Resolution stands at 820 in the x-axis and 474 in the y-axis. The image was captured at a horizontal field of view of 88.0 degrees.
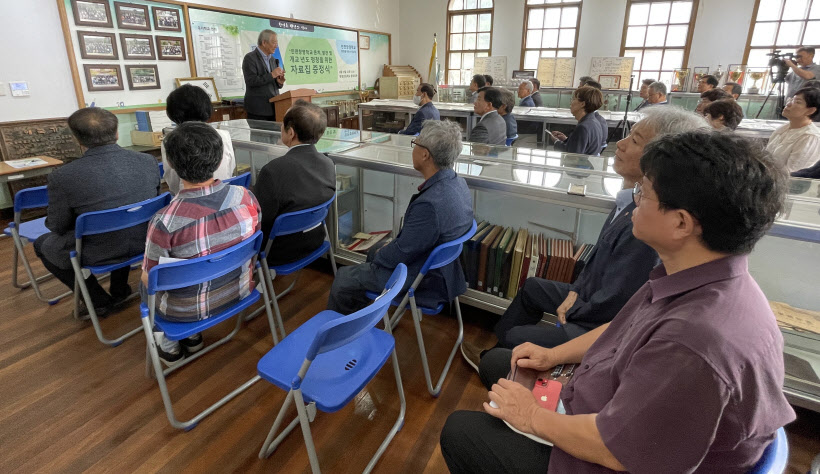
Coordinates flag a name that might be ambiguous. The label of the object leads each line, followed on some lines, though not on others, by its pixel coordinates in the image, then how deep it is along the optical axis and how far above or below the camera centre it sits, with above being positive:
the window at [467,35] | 9.13 +1.35
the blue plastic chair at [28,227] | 2.20 -0.72
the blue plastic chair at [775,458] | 0.70 -0.57
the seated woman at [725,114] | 2.89 -0.08
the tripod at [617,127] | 4.76 -0.31
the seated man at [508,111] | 4.08 -0.11
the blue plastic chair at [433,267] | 1.62 -0.63
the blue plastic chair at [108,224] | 1.85 -0.55
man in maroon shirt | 0.66 -0.38
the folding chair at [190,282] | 1.41 -0.60
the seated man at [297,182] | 2.09 -0.41
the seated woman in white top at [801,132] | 2.93 -0.21
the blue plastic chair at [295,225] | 1.91 -0.57
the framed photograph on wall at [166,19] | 4.91 +0.86
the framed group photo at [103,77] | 4.43 +0.19
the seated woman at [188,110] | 2.50 -0.08
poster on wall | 5.62 +0.70
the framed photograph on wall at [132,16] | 4.54 +0.83
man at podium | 4.20 +0.18
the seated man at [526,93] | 6.18 +0.08
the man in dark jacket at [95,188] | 1.96 -0.42
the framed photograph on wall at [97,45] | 4.33 +0.50
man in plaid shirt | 1.53 -0.44
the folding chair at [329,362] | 1.12 -0.81
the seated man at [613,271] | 1.34 -0.53
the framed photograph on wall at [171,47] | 5.02 +0.56
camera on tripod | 5.41 +0.42
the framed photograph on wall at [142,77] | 4.78 +0.21
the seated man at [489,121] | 3.80 -0.19
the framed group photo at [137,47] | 4.66 +0.52
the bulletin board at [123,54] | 4.30 +0.44
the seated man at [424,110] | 4.57 -0.13
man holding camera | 5.34 +0.41
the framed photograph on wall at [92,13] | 4.23 +0.80
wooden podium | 4.09 -0.02
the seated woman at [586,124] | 3.47 -0.19
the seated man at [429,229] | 1.71 -0.51
